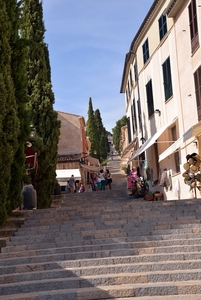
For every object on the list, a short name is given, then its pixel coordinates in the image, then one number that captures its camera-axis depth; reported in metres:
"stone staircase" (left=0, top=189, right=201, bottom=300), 7.86
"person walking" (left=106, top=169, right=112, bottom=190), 33.30
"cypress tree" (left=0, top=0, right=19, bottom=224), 11.95
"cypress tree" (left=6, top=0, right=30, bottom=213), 13.52
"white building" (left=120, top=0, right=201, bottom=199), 18.38
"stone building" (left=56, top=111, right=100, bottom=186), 45.81
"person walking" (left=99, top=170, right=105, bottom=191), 32.84
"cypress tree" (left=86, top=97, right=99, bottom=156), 69.53
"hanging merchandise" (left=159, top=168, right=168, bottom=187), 22.22
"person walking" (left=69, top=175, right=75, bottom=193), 32.72
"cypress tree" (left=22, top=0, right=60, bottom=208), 20.38
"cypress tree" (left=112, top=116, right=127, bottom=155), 109.95
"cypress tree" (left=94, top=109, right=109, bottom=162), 73.61
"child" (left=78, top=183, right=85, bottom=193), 33.78
